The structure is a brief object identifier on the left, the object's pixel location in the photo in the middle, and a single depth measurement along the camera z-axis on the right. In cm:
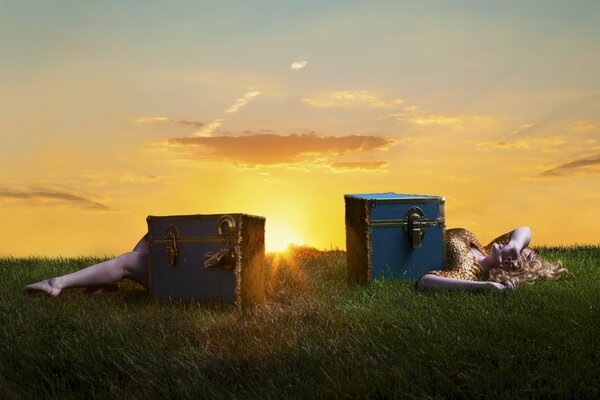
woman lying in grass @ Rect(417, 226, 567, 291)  750
